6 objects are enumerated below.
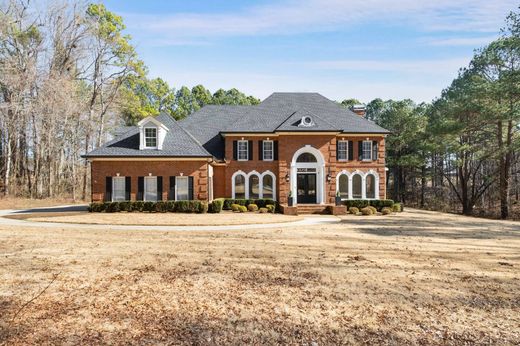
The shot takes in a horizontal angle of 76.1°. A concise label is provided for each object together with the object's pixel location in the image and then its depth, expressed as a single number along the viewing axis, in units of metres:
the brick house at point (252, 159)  23.86
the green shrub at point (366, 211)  25.03
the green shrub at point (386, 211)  25.75
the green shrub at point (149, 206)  22.72
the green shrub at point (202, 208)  22.86
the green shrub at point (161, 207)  22.73
